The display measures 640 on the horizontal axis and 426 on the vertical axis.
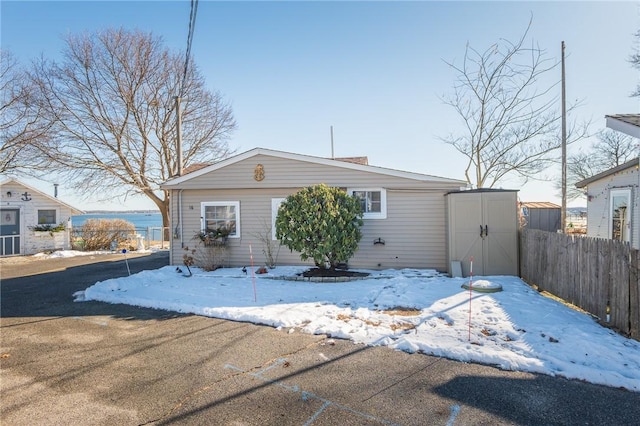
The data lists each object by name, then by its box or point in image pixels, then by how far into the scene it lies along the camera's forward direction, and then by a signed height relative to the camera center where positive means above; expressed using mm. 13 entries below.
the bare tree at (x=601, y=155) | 24328 +4130
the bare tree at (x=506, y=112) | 14766 +4646
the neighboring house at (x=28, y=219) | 16125 -195
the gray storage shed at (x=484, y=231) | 8477 -459
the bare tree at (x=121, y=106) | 19328 +6442
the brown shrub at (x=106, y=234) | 18172 -1034
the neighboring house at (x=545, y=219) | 15406 -308
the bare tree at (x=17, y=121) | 16172 +4643
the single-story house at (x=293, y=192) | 9820 +300
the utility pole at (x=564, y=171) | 12383 +1477
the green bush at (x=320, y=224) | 8414 -270
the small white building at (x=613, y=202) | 9117 +276
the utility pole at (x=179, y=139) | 14490 +3283
